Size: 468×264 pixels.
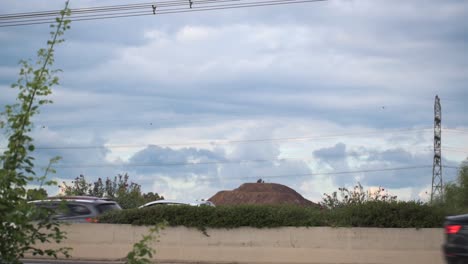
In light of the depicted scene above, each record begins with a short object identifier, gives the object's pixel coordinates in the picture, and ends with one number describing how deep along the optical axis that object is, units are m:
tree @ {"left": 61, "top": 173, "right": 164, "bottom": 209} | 38.31
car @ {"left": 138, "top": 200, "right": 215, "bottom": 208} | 28.79
